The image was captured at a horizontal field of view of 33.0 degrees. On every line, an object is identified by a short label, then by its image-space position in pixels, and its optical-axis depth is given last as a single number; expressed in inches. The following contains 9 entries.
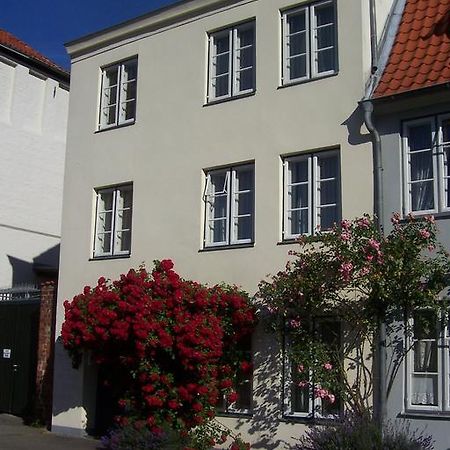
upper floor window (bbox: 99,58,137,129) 602.1
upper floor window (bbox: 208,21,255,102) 532.1
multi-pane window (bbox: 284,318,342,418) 446.6
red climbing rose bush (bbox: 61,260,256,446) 462.3
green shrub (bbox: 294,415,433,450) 340.8
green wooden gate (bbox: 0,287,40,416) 655.1
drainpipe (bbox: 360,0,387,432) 422.6
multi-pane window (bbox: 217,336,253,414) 489.7
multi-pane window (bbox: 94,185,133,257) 584.4
